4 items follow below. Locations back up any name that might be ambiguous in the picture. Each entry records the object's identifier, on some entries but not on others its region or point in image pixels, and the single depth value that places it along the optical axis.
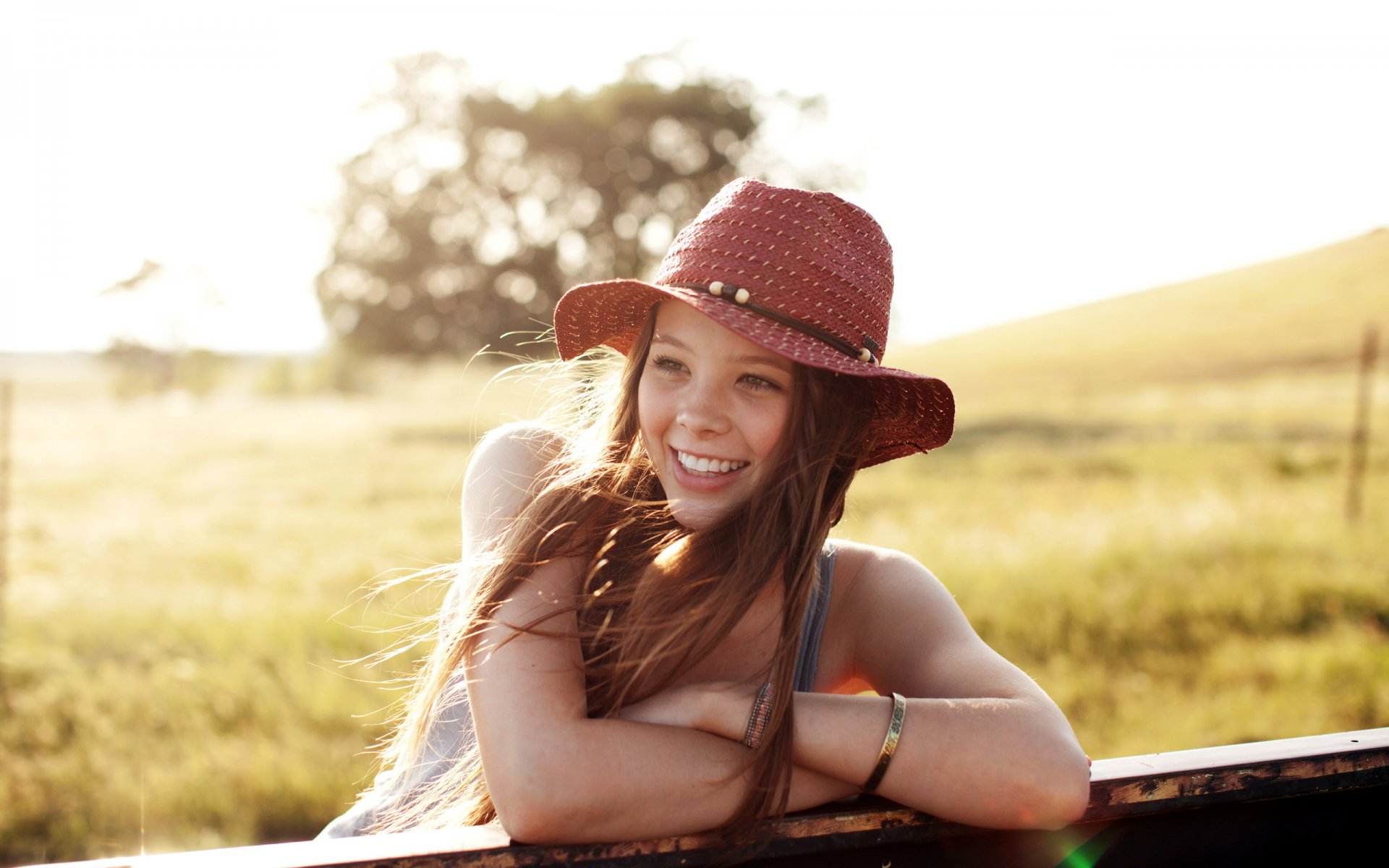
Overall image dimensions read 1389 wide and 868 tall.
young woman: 1.37
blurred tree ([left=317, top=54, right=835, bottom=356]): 25.02
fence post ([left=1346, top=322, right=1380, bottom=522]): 9.09
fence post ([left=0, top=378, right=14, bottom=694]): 6.73
